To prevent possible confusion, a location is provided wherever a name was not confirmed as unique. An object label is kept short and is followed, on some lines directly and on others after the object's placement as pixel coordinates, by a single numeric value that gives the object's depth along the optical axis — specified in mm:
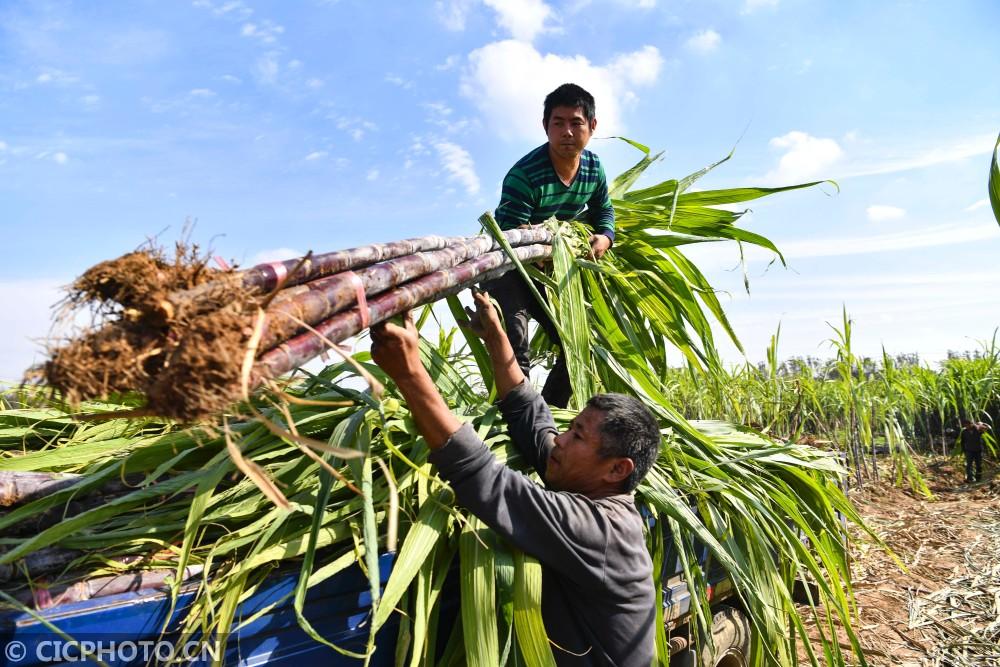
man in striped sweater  2691
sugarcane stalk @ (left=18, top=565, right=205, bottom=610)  1229
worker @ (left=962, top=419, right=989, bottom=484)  9078
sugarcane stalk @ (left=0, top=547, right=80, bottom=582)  1297
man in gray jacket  1549
